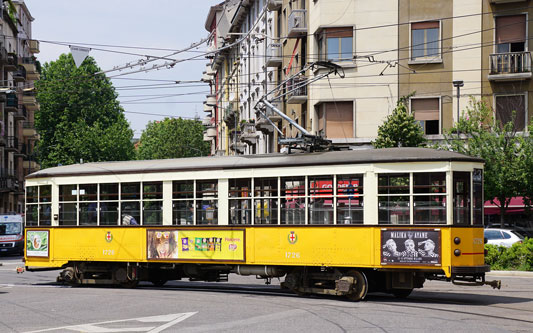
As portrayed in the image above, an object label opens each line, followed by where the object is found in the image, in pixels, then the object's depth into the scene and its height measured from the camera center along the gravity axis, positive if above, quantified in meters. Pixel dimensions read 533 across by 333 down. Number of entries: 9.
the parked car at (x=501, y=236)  29.61 -1.80
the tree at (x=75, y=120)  71.62 +5.63
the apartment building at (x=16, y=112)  60.84 +5.70
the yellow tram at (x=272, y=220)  16.44 -0.75
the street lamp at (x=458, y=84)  32.78 +3.87
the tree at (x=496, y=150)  31.39 +1.28
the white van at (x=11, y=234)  42.41 -2.44
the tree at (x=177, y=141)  100.88 +5.27
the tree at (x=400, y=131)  31.09 +1.95
